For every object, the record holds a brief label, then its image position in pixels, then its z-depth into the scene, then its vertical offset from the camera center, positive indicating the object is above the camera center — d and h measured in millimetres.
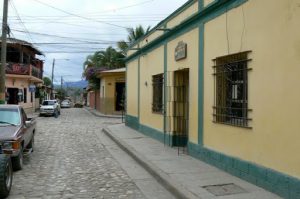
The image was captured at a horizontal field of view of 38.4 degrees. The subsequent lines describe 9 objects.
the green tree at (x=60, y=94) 108050 +1111
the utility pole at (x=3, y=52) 20625 +2239
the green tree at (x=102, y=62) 50594 +4577
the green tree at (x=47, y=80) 99238 +4222
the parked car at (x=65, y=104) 73681 -1064
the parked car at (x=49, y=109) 38906 -967
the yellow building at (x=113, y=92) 40281 +617
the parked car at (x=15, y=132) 9531 -824
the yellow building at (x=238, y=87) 6676 +257
